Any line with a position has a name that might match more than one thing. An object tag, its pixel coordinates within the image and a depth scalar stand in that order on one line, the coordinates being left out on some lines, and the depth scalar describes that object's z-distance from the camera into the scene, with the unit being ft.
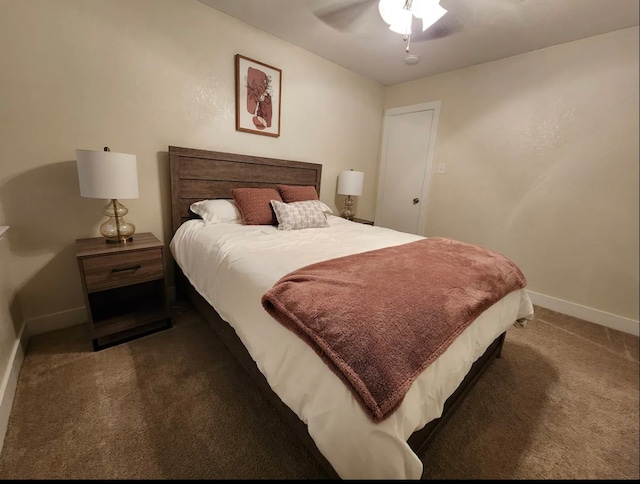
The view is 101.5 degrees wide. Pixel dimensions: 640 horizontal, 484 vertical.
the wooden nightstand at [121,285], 4.94
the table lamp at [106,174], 4.79
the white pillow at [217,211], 6.77
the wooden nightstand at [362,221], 10.54
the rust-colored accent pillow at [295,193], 8.20
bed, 2.22
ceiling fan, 5.12
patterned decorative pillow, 6.91
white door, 10.34
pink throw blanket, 2.33
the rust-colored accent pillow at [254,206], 6.98
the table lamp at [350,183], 10.07
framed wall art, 7.50
